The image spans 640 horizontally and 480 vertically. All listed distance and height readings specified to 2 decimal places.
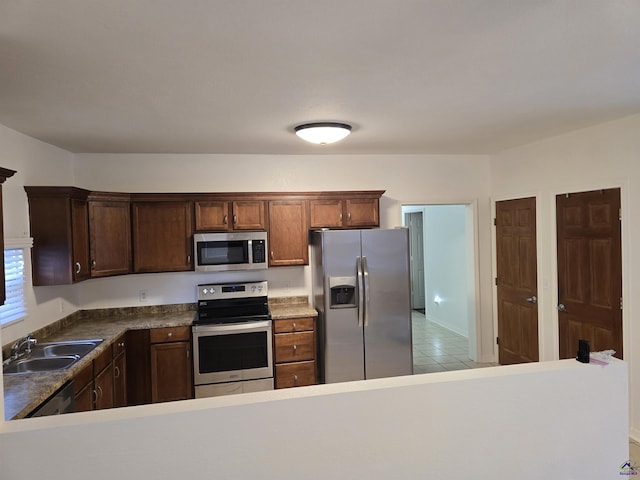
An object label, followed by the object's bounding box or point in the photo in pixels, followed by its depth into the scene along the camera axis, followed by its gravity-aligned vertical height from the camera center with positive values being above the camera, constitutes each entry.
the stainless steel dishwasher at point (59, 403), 2.16 -0.89
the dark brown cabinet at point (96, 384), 2.68 -1.00
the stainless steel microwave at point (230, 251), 4.02 -0.12
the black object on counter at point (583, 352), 1.91 -0.57
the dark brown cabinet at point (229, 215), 4.08 +0.24
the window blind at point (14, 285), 2.95 -0.30
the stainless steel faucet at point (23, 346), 2.88 -0.73
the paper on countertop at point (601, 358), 1.89 -0.60
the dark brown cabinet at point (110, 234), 3.65 +0.07
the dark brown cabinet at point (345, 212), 4.29 +0.25
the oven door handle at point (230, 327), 3.79 -0.82
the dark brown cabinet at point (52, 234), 3.27 +0.08
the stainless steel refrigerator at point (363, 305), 3.92 -0.67
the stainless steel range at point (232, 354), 3.81 -1.08
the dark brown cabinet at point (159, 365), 3.70 -1.13
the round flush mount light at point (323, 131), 3.11 +0.80
